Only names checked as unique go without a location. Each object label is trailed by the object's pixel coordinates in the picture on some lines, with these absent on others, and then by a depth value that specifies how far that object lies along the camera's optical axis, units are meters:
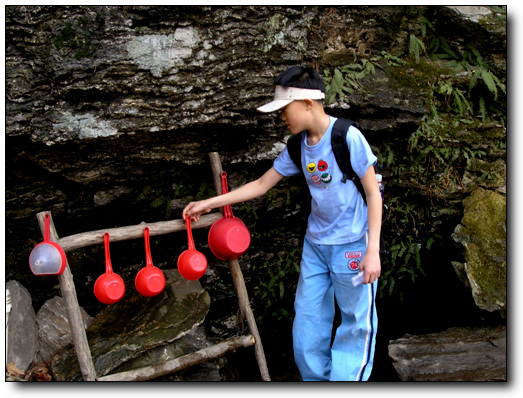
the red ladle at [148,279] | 4.09
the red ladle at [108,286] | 3.98
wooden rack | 3.95
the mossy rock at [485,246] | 4.76
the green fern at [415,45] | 5.17
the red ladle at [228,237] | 4.24
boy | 3.75
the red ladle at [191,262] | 4.16
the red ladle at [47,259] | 3.79
